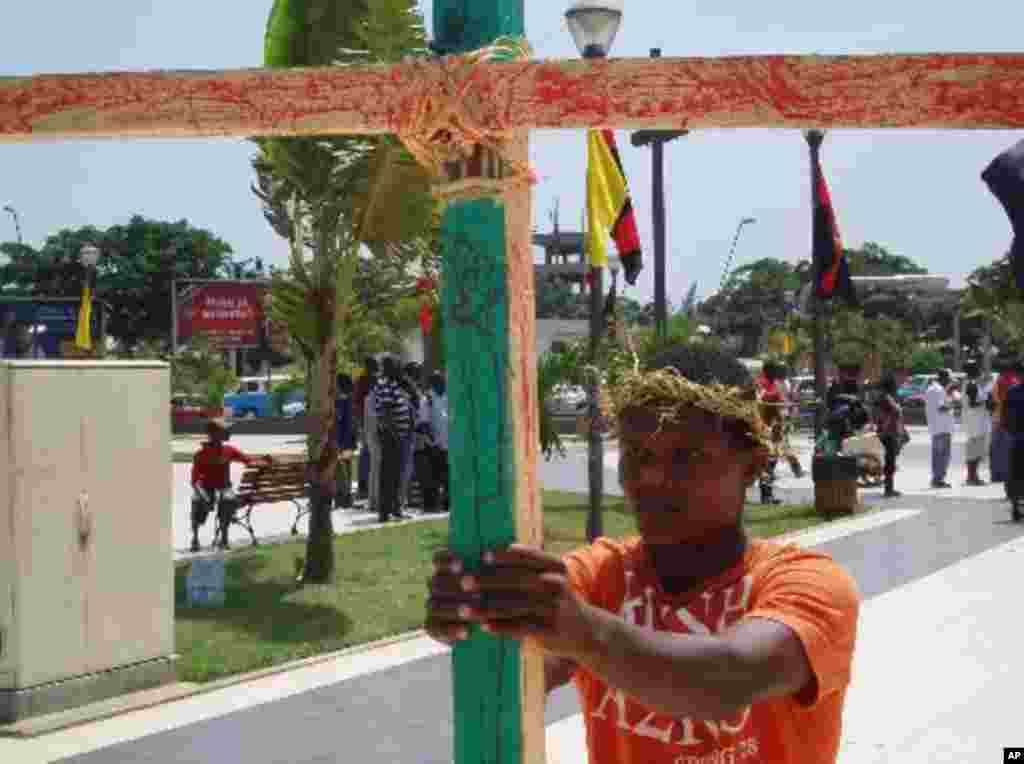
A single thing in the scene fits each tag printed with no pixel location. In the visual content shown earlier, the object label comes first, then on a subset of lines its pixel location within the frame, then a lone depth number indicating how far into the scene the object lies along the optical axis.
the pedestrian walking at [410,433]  14.81
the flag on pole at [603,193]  11.66
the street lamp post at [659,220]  16.22
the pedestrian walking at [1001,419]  15.33
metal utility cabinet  6.75
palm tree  10.49
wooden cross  1.90
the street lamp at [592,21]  9.69
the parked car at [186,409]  39.75
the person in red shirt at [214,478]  12.50
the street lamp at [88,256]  24.94
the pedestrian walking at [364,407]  15.55
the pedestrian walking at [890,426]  17.53
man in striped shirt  14.41
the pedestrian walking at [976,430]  19.50
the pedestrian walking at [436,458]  15.35
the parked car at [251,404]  47.44
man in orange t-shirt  2.01
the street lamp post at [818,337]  16.44
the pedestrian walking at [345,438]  16.59
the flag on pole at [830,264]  15.27
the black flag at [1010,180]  2.02
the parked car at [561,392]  16.53
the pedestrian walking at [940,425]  18.67
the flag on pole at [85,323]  24.62
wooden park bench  12.95
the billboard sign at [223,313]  56.88
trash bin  15.79
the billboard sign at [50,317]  50.47
